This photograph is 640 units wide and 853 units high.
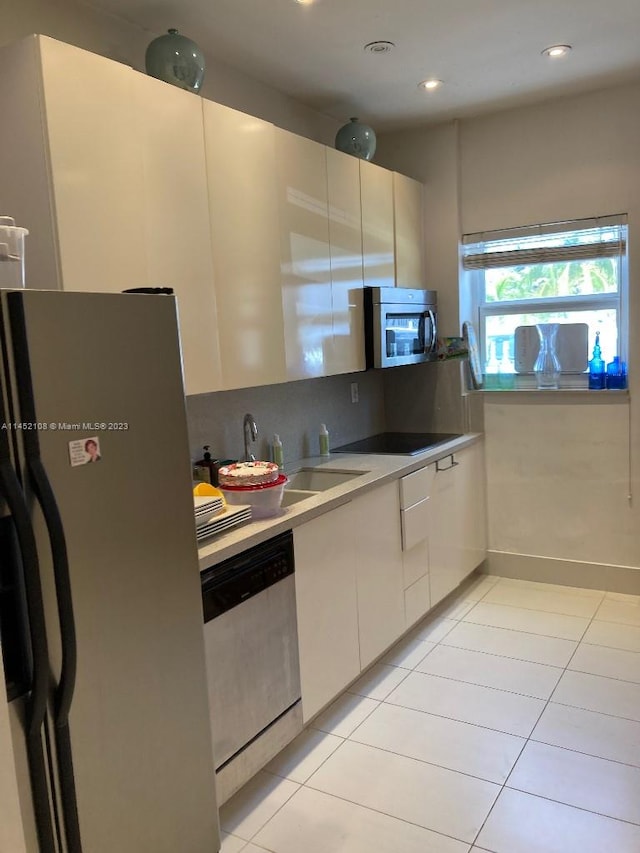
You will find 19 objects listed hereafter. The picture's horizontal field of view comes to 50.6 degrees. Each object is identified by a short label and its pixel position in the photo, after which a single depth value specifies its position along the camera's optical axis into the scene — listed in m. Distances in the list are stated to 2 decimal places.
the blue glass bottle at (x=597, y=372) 3.61
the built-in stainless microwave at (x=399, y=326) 3.24
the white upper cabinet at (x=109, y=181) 1.78
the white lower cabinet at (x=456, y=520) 3.38
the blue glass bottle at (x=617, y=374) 3.56
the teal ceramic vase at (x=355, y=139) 3.24
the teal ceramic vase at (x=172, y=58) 2.21
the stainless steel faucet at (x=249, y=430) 2.85
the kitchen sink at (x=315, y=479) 3.06
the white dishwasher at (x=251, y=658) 1.98
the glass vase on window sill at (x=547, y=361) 3.76
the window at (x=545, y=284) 3.57
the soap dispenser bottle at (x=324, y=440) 3.40
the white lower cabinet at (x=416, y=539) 3.04
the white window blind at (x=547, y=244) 3.51
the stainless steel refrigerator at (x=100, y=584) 1.35
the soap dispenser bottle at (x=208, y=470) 2.59
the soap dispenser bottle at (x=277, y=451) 3.06
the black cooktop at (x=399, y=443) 3.57
